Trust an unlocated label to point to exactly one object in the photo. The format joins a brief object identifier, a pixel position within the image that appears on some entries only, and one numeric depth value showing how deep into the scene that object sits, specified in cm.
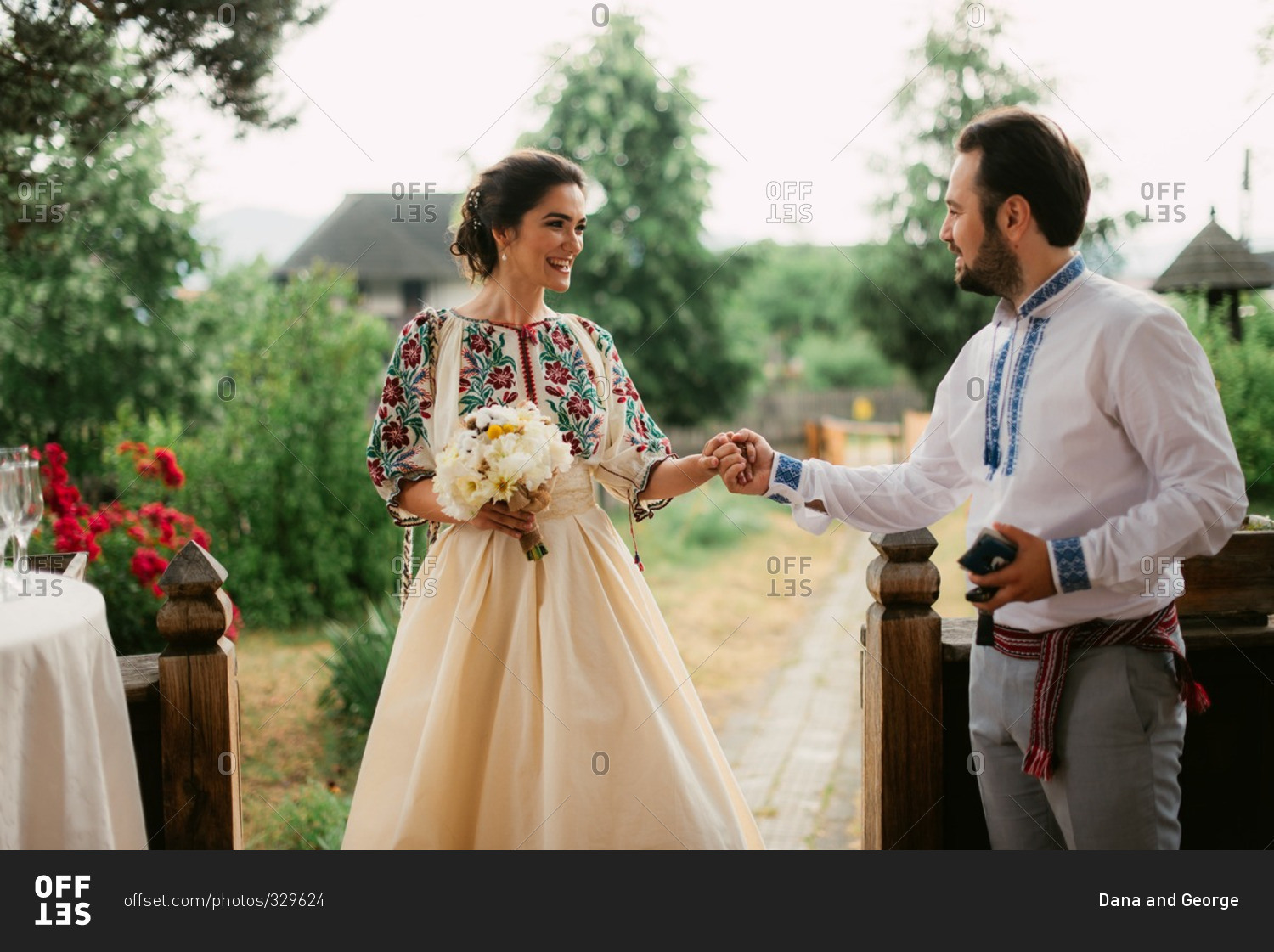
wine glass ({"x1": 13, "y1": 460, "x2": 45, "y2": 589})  226
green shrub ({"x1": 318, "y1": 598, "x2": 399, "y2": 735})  448
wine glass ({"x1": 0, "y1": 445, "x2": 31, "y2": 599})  222
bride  230
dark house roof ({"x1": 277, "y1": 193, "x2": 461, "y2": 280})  1217
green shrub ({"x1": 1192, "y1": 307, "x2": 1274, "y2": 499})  573
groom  167
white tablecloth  189
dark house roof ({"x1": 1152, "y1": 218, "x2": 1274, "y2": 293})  611
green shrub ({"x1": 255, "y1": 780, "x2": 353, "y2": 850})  351
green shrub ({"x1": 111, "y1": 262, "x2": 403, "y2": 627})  611
